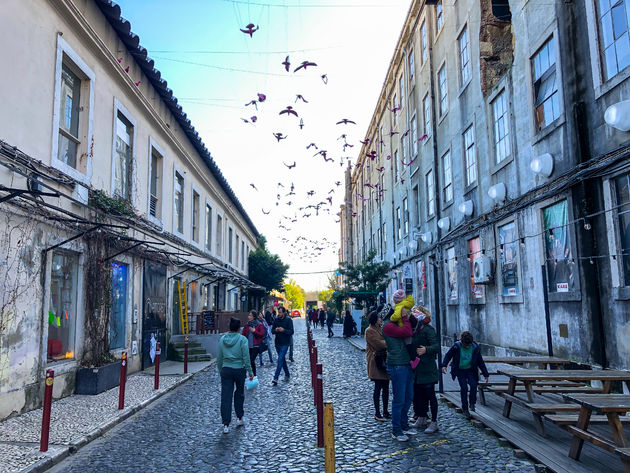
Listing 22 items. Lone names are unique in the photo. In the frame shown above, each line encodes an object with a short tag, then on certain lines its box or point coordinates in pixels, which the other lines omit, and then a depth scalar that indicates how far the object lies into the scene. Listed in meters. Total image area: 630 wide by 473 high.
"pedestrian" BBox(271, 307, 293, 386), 12.04
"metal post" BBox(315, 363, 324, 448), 6.56
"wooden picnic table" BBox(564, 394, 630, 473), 4.69
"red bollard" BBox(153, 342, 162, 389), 10.70
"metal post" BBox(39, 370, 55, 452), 6.12
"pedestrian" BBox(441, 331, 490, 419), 7.76
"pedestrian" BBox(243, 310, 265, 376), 12.33
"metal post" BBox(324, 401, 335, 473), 4.17
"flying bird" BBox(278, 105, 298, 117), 10.04
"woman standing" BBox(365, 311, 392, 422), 7.79
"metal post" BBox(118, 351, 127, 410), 8.64
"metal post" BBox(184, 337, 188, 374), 13.52
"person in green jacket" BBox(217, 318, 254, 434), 7.61
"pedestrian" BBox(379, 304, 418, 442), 6.72
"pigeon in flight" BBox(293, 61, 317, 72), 9.27
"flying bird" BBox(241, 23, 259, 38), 8.86
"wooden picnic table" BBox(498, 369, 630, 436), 6.60
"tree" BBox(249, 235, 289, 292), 43.59
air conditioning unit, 14.09
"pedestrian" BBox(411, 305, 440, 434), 7.09
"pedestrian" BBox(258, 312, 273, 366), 15.33
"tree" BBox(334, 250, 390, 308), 28.06
